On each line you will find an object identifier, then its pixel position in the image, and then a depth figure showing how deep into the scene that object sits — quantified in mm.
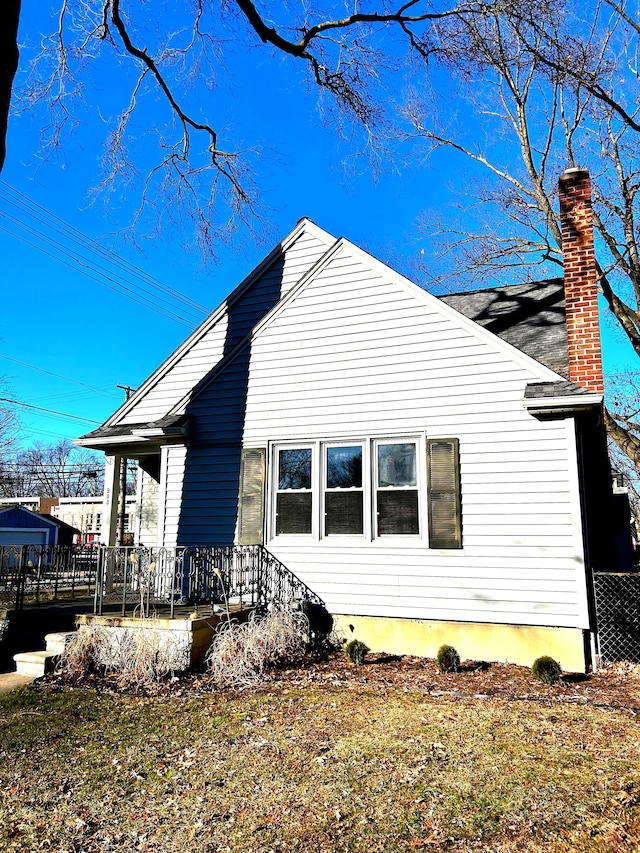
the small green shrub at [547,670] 7117
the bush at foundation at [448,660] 7719
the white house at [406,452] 7934
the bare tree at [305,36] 10750
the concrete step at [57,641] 8141
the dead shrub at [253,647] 7438
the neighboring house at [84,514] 46766
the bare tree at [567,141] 14609
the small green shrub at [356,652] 8180
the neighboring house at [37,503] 52219
